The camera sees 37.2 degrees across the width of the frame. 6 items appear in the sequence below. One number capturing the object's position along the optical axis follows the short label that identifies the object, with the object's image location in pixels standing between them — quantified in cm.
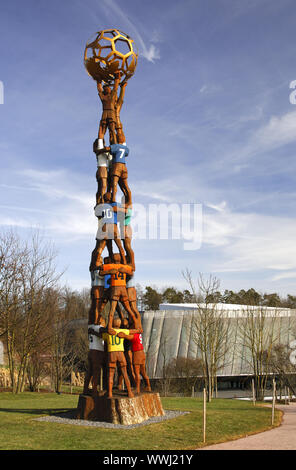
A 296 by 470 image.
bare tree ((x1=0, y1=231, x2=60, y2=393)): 2528
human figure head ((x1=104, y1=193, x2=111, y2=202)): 1355
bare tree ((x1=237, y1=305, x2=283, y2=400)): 2666
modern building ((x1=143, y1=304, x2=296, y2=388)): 3219
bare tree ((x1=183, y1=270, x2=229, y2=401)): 2470
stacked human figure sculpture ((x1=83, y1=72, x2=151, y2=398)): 1237
